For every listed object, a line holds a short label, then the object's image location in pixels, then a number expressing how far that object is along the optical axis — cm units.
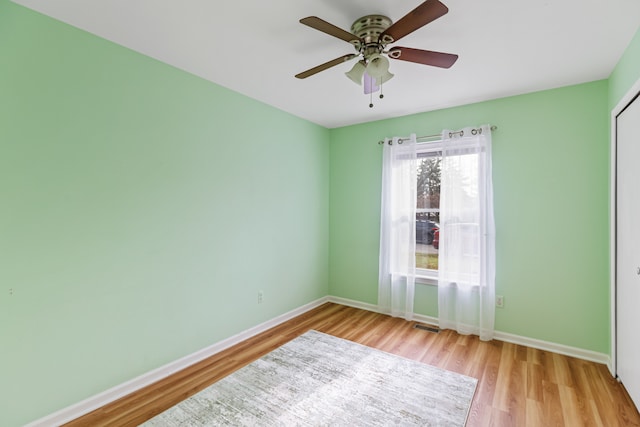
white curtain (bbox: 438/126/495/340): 304
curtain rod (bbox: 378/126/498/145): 306
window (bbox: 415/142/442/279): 348
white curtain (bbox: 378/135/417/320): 355
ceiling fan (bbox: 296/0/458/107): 156
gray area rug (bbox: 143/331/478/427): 188
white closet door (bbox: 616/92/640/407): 194
